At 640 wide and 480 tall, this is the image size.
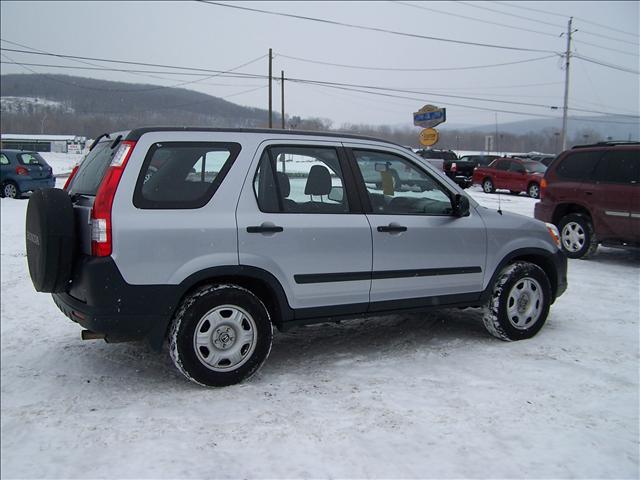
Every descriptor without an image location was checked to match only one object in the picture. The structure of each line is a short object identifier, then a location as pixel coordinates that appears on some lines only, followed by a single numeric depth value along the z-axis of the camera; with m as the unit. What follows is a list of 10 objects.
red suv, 8.19
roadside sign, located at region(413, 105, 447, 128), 22.75
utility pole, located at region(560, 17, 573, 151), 44.12
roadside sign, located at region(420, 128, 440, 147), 21.64
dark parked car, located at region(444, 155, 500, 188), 29.32
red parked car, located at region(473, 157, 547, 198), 23.56
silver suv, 3.48
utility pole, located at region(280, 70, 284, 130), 46.31
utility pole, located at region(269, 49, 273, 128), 40.38
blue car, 17.12
